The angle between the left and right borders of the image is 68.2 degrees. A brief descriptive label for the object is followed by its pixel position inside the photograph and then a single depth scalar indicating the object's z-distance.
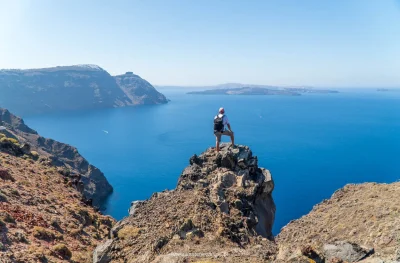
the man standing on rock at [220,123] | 20.11
